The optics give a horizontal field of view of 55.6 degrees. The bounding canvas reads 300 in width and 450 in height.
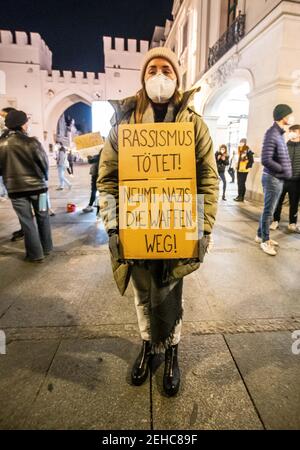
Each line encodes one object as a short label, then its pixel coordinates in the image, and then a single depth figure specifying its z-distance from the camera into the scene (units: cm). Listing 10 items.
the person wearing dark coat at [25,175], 386
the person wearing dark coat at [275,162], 420
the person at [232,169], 1300
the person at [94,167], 634
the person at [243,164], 870
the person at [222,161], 942
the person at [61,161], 1087
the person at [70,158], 1897
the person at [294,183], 570
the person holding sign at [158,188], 161
